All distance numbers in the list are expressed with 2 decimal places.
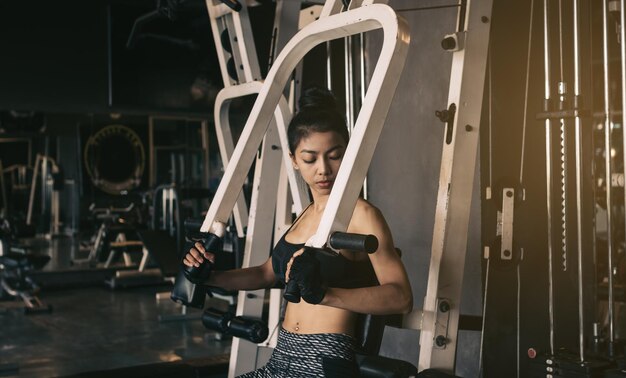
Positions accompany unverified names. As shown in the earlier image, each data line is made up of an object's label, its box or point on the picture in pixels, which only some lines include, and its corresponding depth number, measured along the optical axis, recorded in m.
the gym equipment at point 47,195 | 12.50
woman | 1.94
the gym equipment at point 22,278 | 6.38
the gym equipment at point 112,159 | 11.80
